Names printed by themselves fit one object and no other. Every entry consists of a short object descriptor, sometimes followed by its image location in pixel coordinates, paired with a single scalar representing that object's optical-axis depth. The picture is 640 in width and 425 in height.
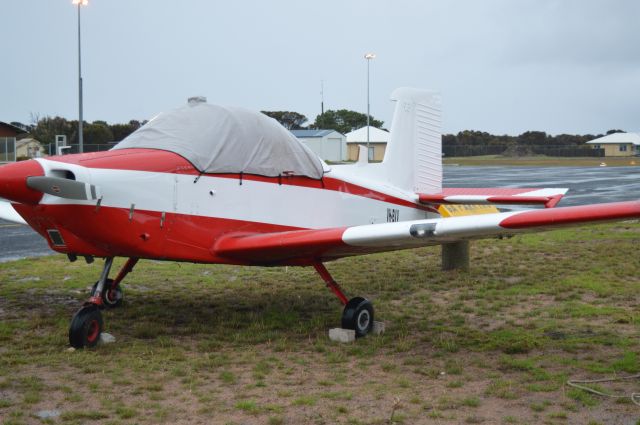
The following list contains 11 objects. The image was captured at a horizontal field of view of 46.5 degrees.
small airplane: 5.99
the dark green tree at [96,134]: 54.66
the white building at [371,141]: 92.30
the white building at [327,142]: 75.31
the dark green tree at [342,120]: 105.19
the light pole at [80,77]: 23.45
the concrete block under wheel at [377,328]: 7.21
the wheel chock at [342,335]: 6.84
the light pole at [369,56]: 55.58
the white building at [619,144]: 114.19
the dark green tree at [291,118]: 90.83
